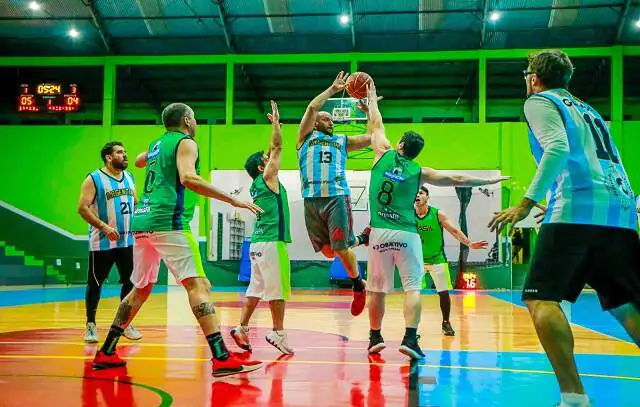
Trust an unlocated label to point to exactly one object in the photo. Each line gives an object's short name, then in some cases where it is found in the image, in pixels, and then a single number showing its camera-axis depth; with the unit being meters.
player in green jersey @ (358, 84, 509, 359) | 5.86
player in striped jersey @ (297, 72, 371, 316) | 6.57
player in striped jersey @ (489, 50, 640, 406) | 3.39
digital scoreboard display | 22.41
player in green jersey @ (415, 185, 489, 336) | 8.21
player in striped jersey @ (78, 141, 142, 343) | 7.09
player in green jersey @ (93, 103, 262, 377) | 4.74
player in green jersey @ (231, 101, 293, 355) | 6.02
